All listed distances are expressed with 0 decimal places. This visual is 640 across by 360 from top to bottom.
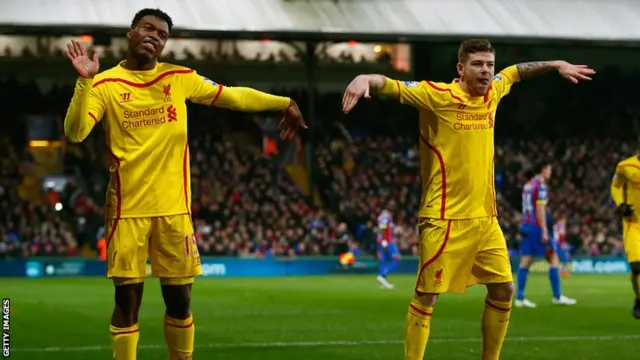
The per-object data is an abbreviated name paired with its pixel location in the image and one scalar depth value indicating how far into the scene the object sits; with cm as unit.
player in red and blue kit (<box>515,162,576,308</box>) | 1731
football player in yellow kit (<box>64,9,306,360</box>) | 736
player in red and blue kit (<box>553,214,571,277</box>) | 3180
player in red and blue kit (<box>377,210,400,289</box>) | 2508
